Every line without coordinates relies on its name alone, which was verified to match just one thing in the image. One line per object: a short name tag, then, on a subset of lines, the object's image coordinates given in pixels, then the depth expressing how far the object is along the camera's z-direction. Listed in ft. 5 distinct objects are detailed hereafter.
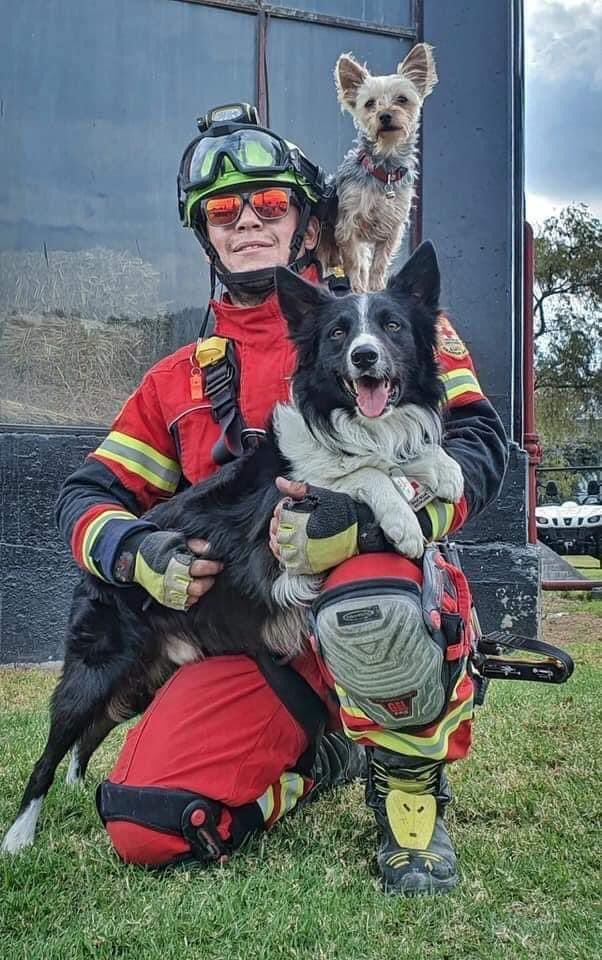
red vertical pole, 18.97
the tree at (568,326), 67.15
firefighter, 7.13
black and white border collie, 7.66
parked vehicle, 52.60
